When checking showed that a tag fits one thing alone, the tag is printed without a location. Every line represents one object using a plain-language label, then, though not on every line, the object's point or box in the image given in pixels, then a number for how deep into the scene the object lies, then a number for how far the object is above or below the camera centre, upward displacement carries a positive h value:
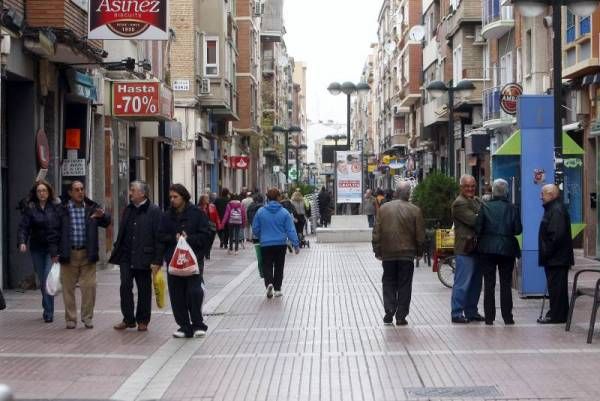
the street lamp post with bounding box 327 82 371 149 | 38.31 +3.08
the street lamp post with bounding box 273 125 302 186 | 59.98 +2.84
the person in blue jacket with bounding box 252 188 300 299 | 19.30 -0.92
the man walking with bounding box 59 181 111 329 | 14.65 -0.88
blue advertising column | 17.45 +0.23
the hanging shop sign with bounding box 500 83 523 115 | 34.94 +2.51
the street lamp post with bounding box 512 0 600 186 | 16.14 +2.16
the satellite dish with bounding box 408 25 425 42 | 65.12 +8.22
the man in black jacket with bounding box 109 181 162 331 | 14.24 -0.81
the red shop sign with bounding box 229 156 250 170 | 52.66 +0.93
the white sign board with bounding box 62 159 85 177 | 23.68 +0.34
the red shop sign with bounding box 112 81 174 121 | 26.70 +1.92
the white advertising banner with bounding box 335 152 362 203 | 43.75 +0.18
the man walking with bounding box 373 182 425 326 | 14.65 -0.84
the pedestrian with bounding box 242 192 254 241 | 37.43 -0.83
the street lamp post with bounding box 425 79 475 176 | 31.98 +2.50
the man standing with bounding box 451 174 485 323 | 14.86 -1.05
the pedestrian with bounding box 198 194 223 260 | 29.98 -0.70
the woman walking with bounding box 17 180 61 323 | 15.29 -0.60
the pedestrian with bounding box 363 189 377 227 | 44.97 -1.01
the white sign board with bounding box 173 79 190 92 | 46.00 +3.85
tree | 26.23 -0.44
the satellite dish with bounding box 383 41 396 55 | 89.79 +10.65
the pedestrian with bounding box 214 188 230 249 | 36.28 -0.78
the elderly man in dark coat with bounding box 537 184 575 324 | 14.32 -0.85
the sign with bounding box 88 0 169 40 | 21.66 +3.05
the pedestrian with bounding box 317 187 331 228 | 51.13 -1.01
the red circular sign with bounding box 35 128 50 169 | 21.06 +0.65
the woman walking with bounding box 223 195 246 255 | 34.25 -1.08
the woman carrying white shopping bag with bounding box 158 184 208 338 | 13.54 -0.84
